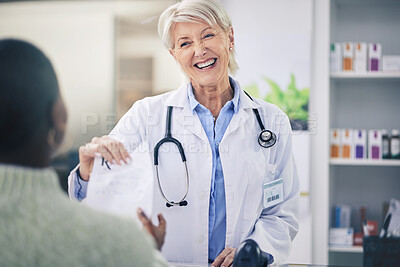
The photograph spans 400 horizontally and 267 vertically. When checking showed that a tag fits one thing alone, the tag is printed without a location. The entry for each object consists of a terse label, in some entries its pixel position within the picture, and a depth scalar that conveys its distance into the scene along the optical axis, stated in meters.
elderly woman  1.63
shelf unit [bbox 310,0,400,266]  2.71
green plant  2.02
